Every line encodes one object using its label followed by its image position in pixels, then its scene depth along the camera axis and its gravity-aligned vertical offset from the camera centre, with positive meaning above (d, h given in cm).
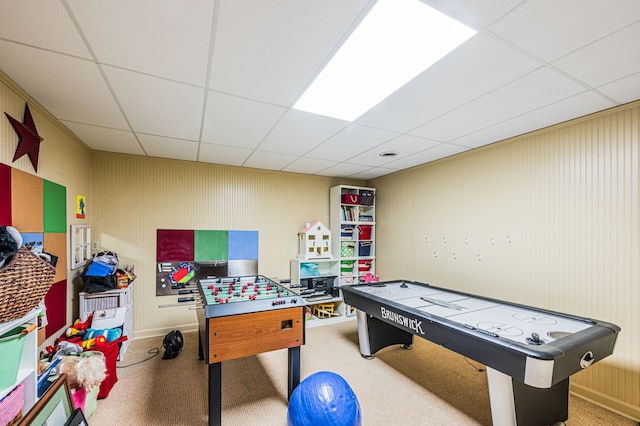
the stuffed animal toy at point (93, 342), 237 -110
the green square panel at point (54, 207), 229 +4
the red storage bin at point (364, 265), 486 -90
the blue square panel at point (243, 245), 412 -48
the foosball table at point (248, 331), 189 -85
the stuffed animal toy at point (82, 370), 190 -108
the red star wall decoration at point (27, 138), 190 +53
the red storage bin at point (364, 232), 486 -32
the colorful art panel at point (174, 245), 373 -44
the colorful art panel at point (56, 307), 233 -83
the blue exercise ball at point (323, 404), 162 -114
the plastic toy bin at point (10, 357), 130 -69
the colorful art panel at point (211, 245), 392 -46
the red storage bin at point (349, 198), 467 +25
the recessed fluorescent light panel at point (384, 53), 129 +88
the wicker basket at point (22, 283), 125 -34
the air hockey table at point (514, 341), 154 -81
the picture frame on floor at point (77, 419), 156 -117
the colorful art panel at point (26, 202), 188 +7
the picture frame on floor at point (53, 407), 138 -104
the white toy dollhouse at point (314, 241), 442 -45
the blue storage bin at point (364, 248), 486 -60
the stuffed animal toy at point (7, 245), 128 -15
